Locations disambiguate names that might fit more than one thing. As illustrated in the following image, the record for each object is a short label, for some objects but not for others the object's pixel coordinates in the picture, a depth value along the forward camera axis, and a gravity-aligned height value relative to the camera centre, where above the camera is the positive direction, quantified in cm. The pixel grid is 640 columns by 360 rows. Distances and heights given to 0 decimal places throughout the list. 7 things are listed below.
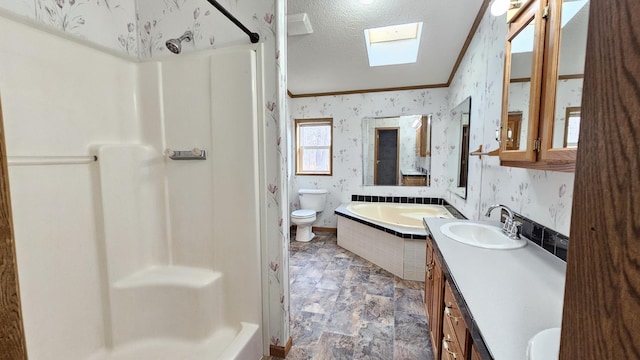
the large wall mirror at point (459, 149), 277 +14
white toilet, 379 -79
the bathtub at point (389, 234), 268 -89
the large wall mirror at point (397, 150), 392 +16
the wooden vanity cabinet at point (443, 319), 93 -75
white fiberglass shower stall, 129 -30
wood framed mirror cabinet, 99 +35
